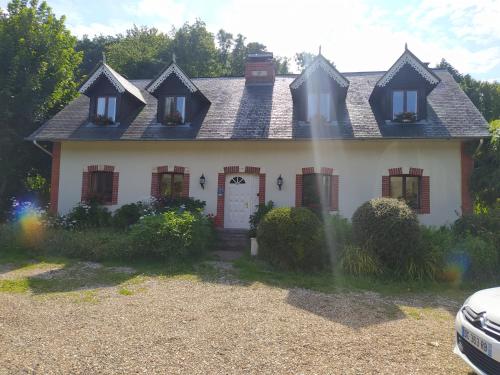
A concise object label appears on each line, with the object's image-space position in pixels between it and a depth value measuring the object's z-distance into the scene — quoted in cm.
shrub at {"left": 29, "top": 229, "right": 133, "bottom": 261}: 919
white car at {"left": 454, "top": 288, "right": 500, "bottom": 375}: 307
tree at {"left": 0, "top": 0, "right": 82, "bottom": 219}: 1409
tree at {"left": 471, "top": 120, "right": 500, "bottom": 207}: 1050
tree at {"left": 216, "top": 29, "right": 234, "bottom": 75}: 3926
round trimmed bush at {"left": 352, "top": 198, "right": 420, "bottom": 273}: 774
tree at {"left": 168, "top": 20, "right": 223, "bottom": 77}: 3064
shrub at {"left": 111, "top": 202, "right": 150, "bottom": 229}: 1187
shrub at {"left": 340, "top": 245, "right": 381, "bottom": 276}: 777
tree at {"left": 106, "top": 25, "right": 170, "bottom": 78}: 2859
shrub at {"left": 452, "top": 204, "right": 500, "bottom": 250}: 848
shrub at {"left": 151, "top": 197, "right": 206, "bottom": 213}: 1193
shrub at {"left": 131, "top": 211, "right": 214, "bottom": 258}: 888
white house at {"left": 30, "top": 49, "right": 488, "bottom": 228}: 1145
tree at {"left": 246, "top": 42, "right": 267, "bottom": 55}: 3661
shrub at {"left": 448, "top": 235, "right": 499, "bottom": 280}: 775
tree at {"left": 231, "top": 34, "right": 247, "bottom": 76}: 3556
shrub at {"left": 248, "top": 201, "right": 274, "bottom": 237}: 1108
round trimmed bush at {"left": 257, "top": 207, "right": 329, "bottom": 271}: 820
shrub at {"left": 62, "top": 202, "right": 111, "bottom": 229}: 1198
